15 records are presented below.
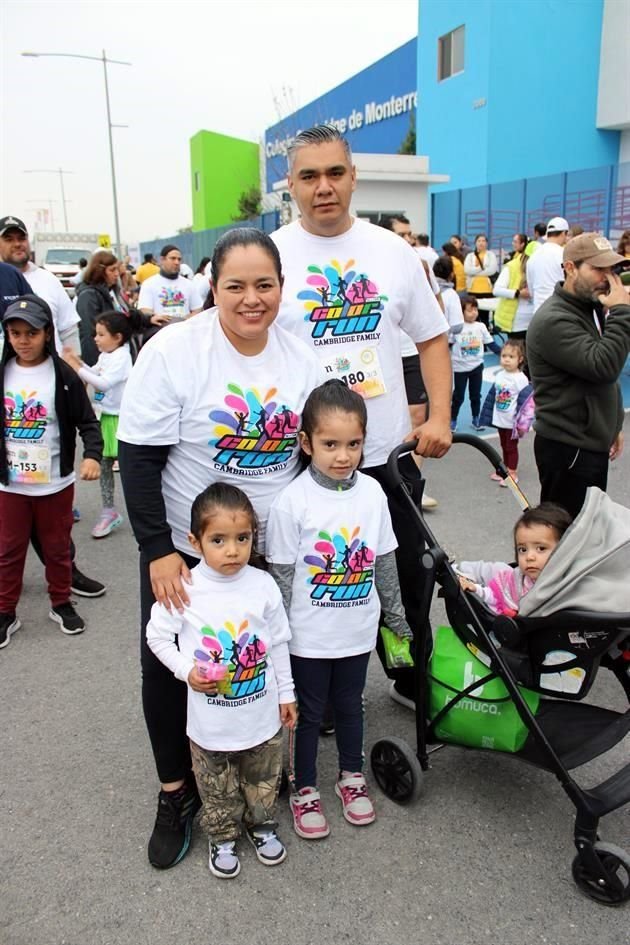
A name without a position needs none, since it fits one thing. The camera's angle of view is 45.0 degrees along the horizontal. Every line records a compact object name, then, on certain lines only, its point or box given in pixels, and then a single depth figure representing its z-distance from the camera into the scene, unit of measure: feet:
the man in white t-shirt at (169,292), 27.12
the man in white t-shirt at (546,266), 26.86
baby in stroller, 8.70
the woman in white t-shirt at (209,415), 7.11
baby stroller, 7.27
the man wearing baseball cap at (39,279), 17.26
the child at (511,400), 19.92
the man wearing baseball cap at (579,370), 10.53
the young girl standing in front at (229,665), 7.32
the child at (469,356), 24.94
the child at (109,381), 18.20
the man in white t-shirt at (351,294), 8.30
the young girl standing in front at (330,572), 7.68
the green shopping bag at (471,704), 8.05
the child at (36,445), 12.64
